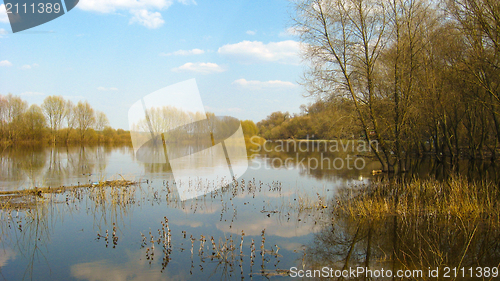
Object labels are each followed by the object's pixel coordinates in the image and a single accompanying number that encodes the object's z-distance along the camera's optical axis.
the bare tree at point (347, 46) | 15.33
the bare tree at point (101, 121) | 68.90
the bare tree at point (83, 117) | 62.12
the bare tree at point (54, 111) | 56.22
